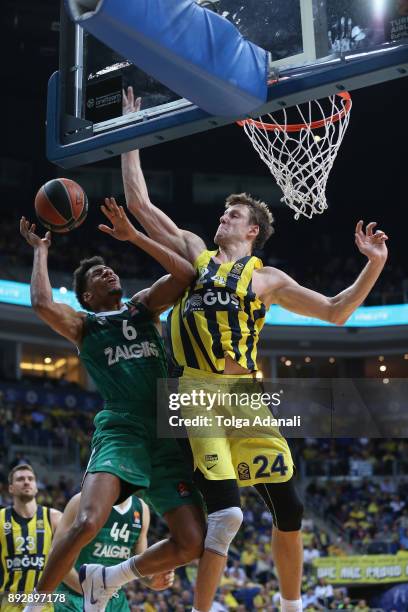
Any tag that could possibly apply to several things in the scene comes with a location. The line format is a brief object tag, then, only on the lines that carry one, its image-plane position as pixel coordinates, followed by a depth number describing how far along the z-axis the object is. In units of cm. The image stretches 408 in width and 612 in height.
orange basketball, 568
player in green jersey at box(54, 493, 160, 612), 661
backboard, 477
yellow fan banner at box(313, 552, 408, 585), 1561
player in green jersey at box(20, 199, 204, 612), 504
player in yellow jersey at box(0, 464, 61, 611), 728
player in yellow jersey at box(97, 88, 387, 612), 500
